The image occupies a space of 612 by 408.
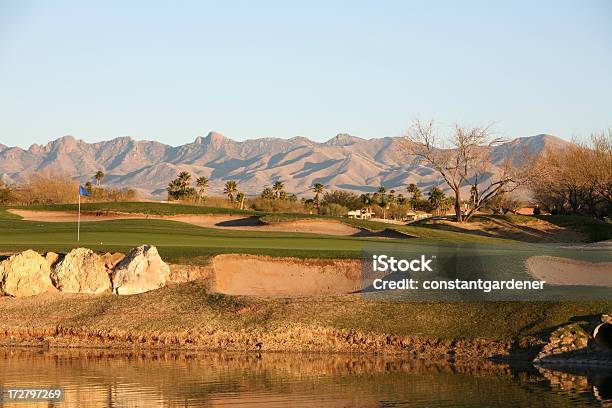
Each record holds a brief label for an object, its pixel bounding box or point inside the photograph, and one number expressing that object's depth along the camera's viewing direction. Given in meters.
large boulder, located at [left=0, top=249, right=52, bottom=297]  36.38
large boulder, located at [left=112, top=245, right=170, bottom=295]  36.53
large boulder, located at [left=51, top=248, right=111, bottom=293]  36.66
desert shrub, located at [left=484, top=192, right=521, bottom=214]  121.40
